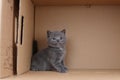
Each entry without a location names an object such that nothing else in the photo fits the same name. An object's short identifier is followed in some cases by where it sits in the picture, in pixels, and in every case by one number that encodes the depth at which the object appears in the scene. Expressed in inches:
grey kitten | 39.0
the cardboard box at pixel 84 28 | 42.5
